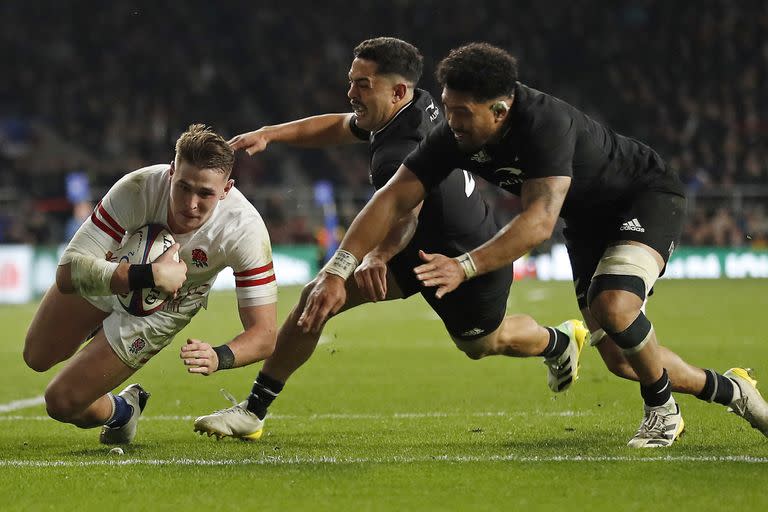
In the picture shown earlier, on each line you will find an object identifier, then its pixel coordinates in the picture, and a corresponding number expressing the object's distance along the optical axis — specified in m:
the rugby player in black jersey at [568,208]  10.78
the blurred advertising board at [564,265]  51.75
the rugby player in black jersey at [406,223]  13.73
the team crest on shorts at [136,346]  12.91
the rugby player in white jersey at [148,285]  11.72
